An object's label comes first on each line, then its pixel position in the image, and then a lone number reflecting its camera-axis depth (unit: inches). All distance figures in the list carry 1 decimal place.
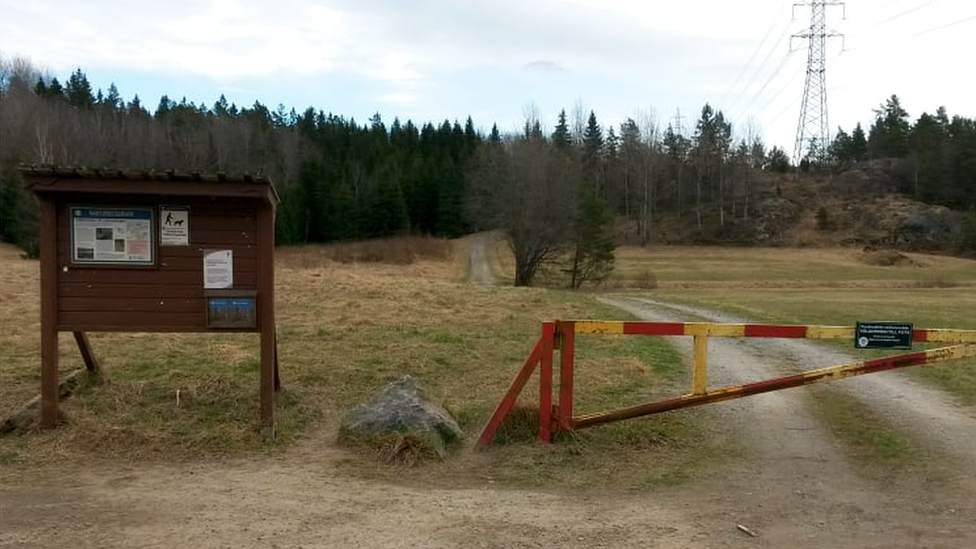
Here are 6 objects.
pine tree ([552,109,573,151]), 4732.8
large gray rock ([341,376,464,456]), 283.0
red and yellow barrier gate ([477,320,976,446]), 273.7
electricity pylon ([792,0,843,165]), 3158.2
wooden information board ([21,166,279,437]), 293.6
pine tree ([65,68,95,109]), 4113.4
